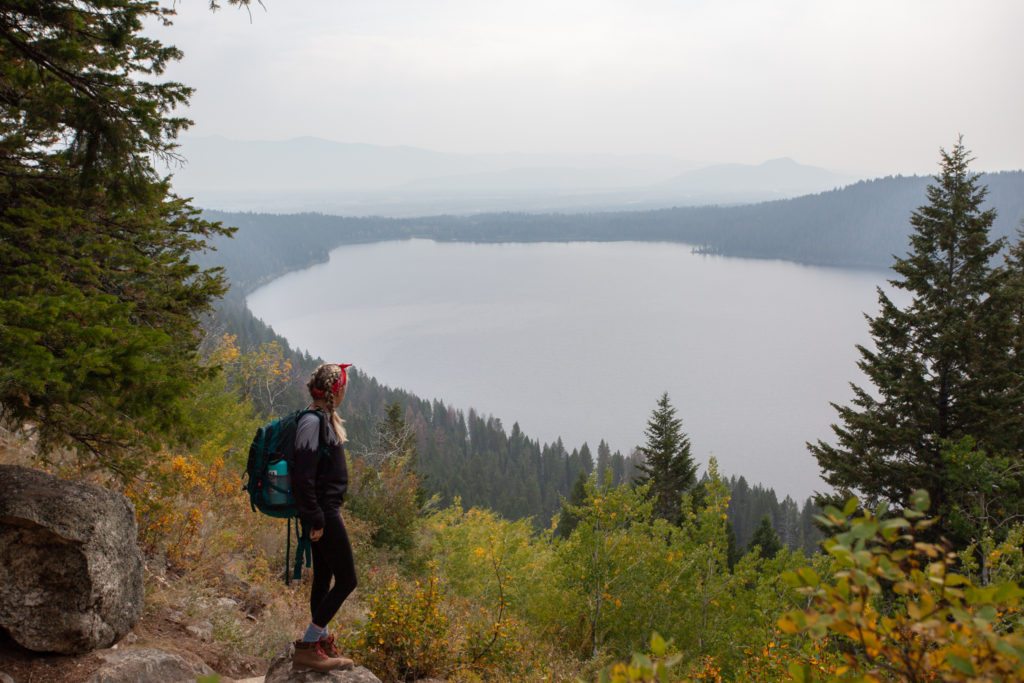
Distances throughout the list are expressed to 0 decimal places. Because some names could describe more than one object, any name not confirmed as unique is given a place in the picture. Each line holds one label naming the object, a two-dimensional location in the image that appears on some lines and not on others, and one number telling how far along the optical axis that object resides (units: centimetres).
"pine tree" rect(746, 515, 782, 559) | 3999
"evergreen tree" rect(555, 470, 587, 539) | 3501
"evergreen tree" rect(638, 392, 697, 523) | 2767
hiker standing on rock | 404
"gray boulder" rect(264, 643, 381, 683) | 429
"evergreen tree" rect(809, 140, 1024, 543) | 1359
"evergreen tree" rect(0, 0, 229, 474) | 385
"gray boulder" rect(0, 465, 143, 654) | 435
